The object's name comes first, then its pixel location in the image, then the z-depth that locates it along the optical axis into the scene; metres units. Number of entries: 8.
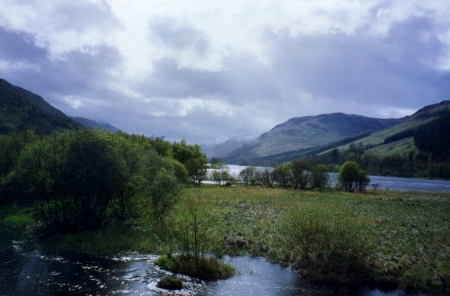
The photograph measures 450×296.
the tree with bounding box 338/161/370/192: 118.38
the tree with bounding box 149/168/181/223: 38.75
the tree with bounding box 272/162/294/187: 125.31
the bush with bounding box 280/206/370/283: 24.14
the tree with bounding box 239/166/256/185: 136.12
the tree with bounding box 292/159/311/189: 121.88
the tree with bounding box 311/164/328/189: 117.19
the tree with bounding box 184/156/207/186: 119.56
